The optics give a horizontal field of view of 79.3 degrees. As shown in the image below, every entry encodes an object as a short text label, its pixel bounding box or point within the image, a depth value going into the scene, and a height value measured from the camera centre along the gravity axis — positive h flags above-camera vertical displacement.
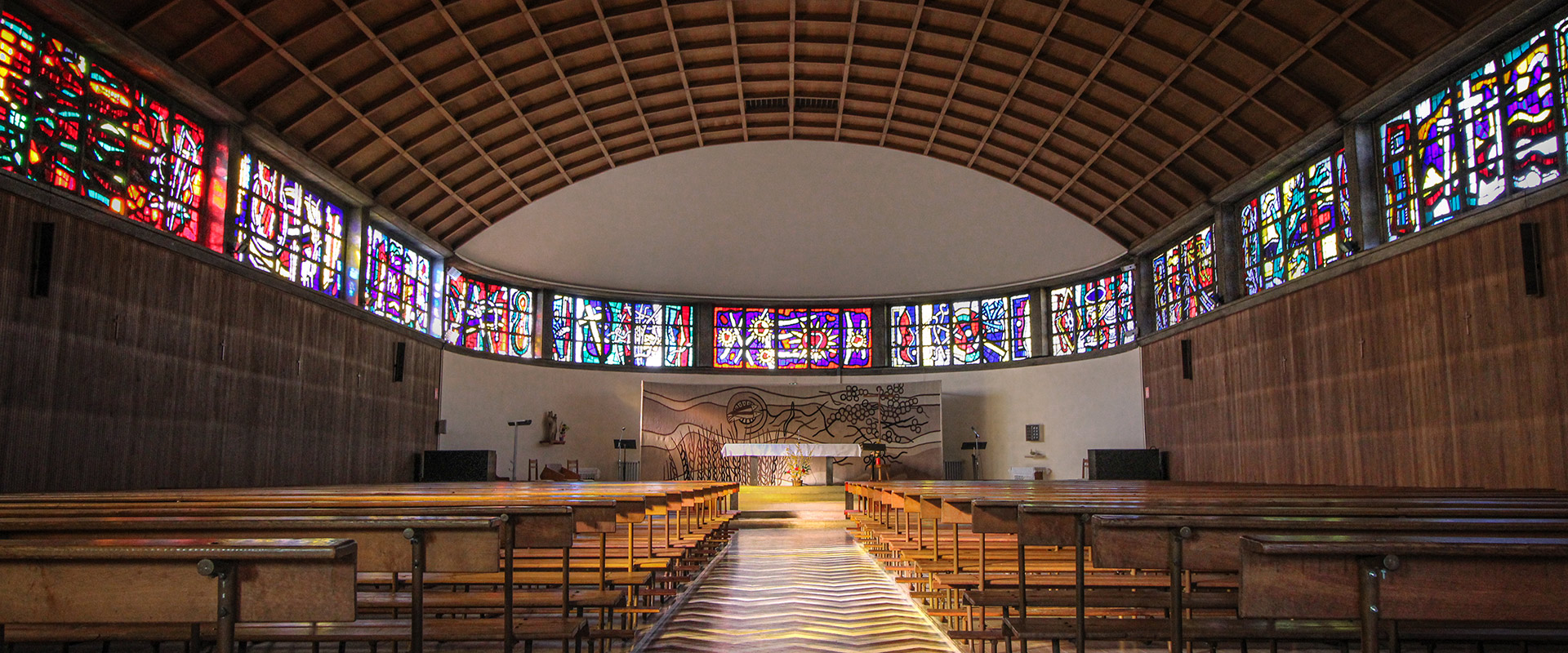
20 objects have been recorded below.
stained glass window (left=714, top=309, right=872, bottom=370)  24.09 +2.51
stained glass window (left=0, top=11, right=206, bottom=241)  8.80 +3.14
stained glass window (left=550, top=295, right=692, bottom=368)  22.48 +2.53
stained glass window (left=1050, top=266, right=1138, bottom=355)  19.73 +2.62
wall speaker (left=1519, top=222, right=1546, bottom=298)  8.67 +1.61
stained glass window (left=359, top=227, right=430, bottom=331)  16.19 +2.78
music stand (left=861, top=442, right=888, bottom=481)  18.66 -0.35
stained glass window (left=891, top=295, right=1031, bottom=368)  22.67 +2.54
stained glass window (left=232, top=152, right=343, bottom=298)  12.52 +2.98
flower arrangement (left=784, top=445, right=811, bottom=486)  19.58 -0.64
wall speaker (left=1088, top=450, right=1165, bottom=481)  17.06 -0.53
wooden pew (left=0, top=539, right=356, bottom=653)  1.72 -0.27
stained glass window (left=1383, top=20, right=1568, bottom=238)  8.75 +3.01
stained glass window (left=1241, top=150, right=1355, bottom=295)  12.23 +2.93
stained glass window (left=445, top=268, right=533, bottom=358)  19.78 +2.62
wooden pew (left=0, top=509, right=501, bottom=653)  2.40 -0.25
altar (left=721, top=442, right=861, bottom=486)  18.72 -0.27
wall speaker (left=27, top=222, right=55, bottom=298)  8.84 +1.66
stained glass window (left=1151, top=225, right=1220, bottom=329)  16.05 +2.77
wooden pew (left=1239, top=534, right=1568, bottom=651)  1.73 -0.27
